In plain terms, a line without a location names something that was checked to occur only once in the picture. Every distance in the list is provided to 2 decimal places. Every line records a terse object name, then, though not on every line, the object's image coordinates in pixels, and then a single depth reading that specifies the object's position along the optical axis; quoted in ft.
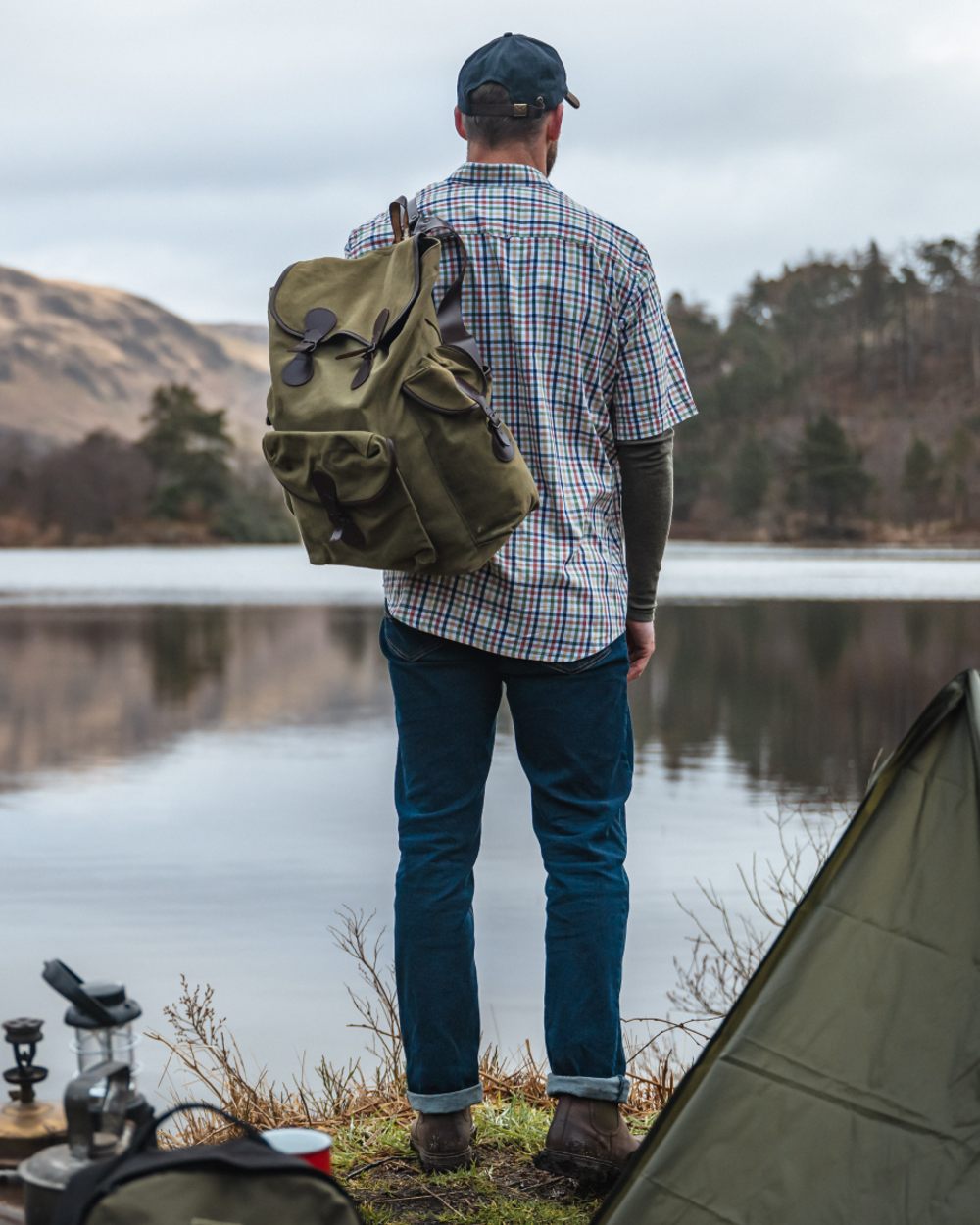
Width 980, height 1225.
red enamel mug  15.30
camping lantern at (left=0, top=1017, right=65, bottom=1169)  15.22
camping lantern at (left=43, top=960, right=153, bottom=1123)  14.73
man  17.21
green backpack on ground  14.41
